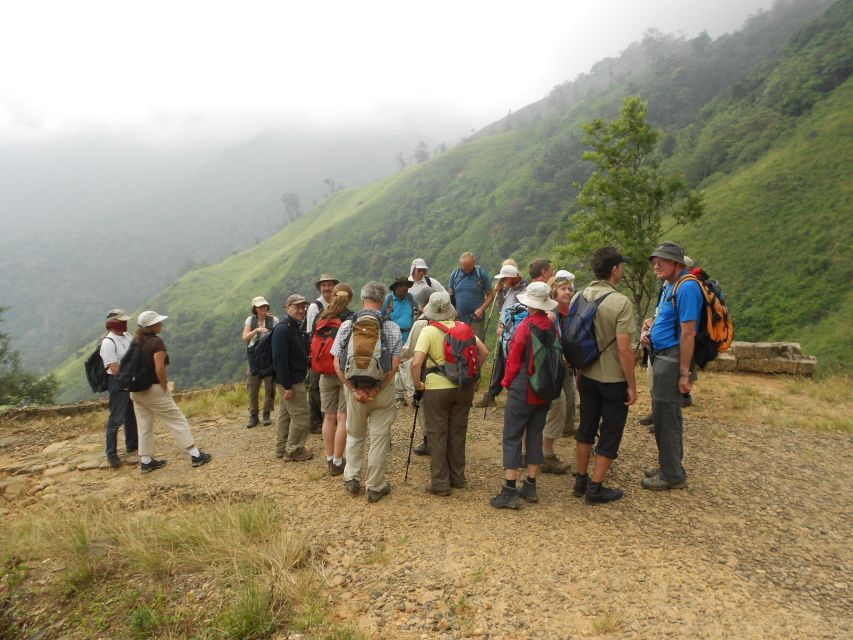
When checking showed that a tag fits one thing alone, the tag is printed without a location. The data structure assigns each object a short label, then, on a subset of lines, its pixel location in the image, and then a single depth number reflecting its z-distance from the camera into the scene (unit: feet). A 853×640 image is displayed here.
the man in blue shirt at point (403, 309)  18.58
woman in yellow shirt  12.49
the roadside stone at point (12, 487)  16.89
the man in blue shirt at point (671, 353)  11.89
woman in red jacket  11.75
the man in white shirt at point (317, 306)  18.12
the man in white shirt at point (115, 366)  17.76
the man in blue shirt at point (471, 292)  20.57
